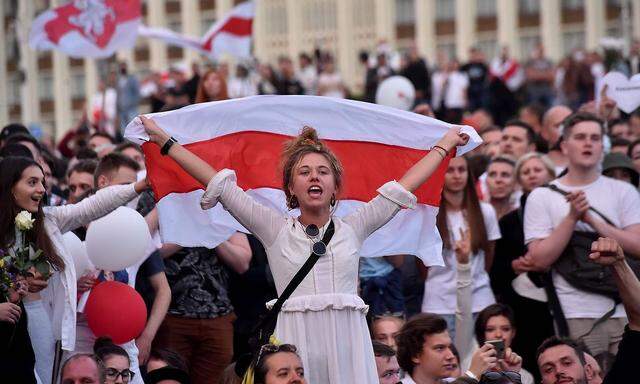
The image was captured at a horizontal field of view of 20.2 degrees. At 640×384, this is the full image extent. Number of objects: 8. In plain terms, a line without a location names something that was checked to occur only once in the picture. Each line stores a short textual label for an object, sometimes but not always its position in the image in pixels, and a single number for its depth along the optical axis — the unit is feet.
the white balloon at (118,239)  37.14
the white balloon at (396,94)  67.67
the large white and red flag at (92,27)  61.21
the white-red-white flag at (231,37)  72.49
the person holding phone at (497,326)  40.57
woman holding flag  30.37
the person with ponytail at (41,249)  34.09
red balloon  36.88
